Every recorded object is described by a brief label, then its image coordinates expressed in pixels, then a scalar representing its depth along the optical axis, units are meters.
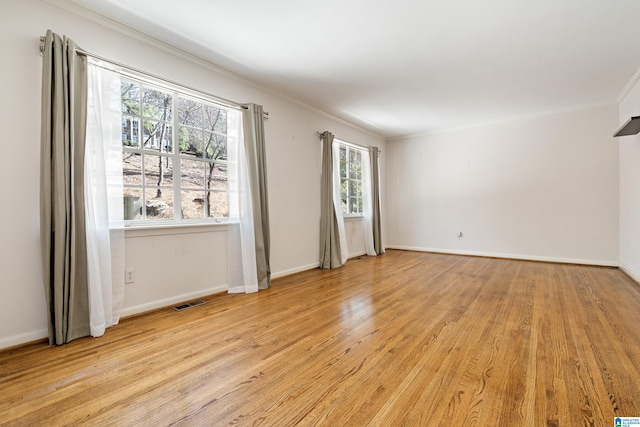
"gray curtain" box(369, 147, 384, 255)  5.91
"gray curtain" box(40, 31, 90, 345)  2.04
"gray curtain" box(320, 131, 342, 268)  4.66
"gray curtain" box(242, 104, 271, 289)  3.44
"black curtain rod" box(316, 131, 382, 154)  4.71
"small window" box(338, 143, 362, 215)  5.50
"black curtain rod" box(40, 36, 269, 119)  2.22
